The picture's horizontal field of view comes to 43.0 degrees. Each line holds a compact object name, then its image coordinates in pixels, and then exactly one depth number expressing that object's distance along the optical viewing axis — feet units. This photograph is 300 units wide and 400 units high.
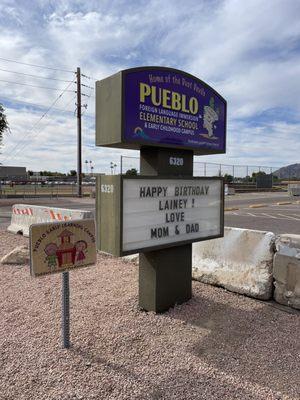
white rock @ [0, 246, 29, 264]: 22.85
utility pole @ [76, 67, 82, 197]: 105.29
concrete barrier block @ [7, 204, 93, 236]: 27.73
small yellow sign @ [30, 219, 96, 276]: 11.21
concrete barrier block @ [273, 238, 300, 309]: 15.37
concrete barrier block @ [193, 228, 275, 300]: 16.38
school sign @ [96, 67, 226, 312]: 13.07
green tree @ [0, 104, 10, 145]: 68.44
